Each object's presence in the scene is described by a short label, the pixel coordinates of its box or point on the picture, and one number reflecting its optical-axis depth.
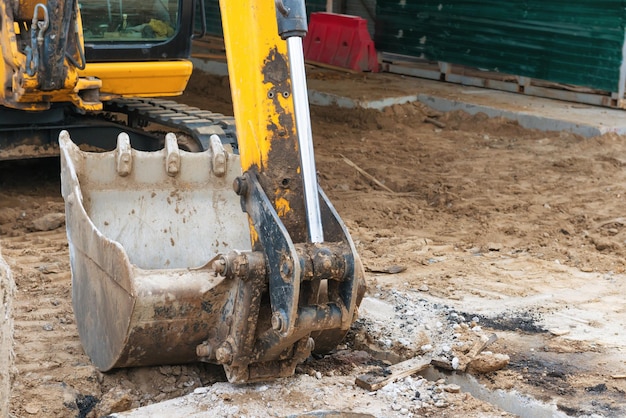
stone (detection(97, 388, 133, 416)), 6.94
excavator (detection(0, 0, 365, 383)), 6.19
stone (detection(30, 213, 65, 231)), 11.64
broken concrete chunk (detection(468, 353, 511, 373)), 7.45
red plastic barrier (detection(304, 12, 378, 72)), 23.36
